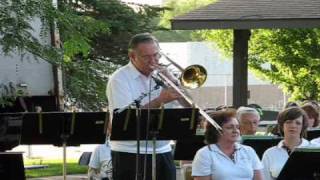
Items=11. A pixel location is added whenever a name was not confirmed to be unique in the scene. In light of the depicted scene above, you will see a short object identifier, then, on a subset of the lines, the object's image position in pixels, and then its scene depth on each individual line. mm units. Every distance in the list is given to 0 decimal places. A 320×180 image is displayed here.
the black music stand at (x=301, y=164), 10779
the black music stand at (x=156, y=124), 10591
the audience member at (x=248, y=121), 15540
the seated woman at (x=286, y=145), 12679
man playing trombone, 10920
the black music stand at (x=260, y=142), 13102
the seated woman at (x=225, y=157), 11511
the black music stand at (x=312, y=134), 14353
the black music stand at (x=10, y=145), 11726
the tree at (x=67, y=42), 13928
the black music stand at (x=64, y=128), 11067
